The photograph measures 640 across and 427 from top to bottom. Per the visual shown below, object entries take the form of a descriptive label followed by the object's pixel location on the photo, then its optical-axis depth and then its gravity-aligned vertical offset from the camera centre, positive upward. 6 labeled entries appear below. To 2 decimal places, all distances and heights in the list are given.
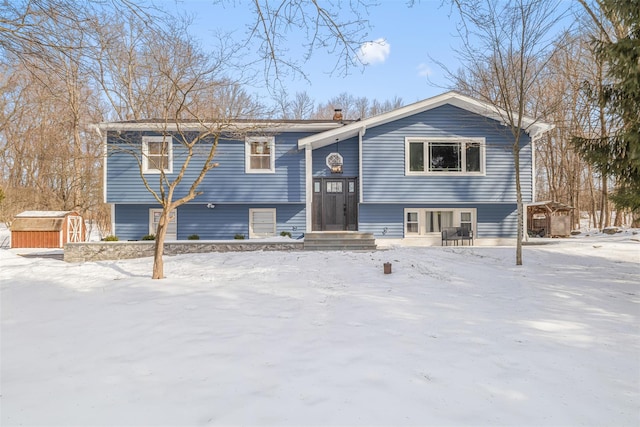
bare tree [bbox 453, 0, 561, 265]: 8.80 +4.16
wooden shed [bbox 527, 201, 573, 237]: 17.39 -0.18
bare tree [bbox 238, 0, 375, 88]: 3.61 +2.01
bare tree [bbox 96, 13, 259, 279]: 4.89 +3.11
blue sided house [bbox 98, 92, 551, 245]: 13.27 +1.46
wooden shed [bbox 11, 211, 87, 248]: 14.30 -0.49
